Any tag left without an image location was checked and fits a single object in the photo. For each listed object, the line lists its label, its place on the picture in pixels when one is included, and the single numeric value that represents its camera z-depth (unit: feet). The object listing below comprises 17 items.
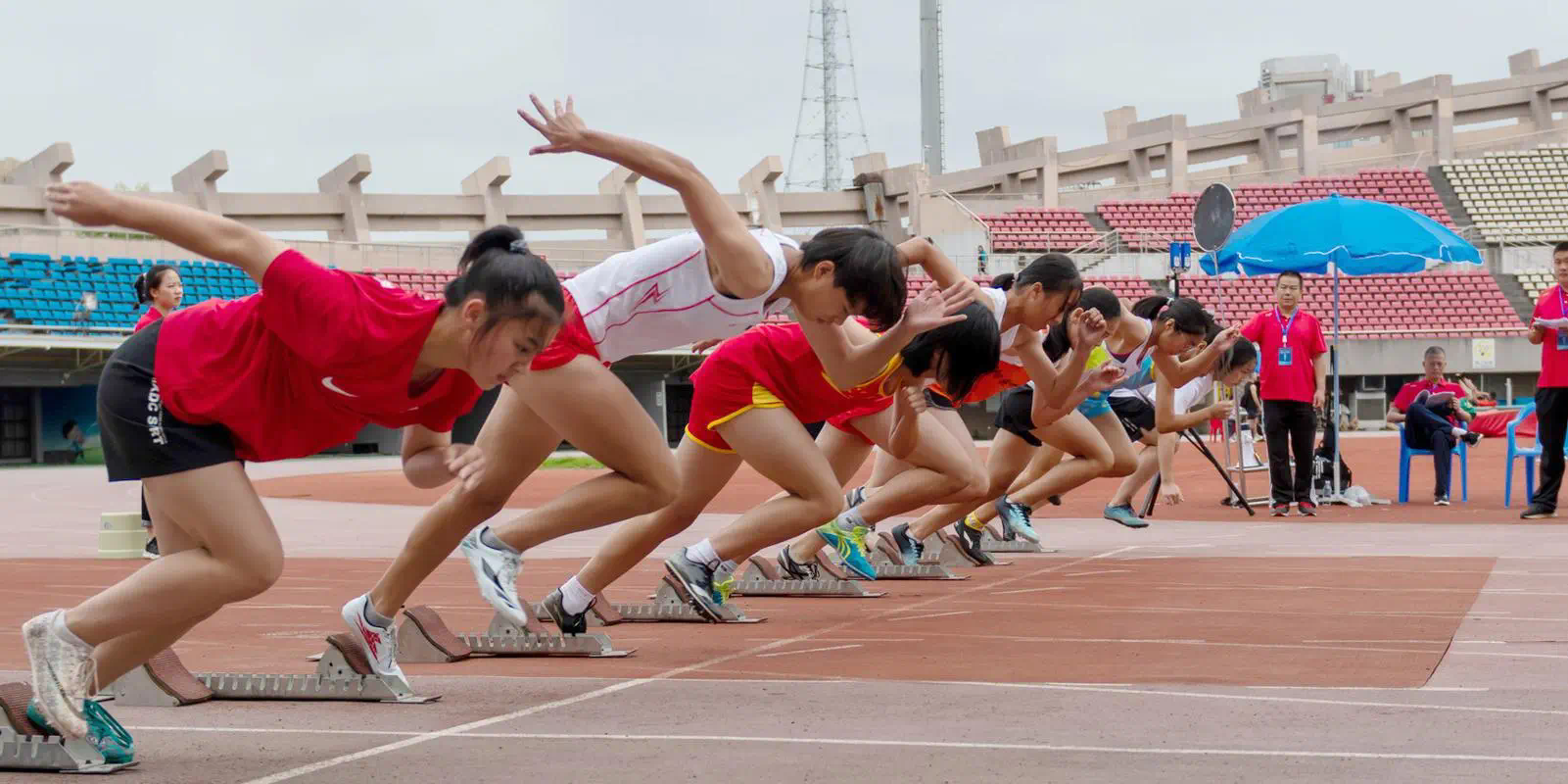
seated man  52.65
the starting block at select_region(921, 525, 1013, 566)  33.27
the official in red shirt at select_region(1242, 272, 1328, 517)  47.47
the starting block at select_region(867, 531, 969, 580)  30.55
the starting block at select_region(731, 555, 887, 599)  27.50
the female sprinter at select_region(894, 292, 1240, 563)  32.63
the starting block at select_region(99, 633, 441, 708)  15.94
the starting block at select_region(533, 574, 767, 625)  23.18
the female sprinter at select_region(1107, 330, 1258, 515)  39.11
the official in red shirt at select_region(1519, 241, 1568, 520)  43.34
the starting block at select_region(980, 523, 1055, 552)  36.76
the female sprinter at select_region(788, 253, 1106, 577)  25.57
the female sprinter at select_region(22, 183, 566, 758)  12.46
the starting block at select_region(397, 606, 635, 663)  18.95
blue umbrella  51.65
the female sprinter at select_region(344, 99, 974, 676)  17.40
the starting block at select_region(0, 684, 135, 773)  12.42
